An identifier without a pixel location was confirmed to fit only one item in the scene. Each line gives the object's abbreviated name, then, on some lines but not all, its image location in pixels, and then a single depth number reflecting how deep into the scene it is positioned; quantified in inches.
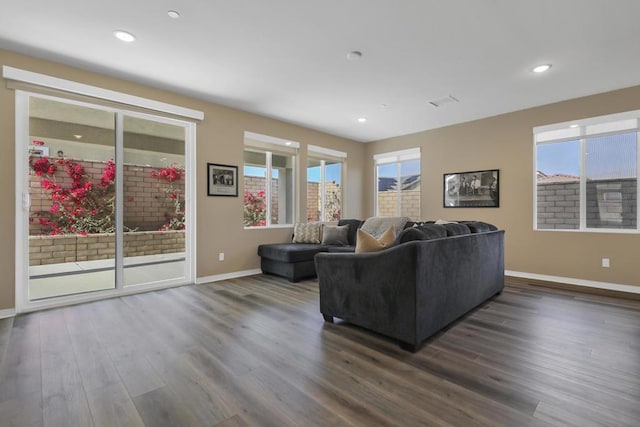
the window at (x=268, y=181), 195.2
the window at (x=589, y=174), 152.6
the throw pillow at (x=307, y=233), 199.9
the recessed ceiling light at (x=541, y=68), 126.2
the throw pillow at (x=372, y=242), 97.3
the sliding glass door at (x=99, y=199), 124.7
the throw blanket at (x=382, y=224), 175.9
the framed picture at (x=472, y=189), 192.9
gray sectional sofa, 83.6
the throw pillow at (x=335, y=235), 195.0
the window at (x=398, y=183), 235.9
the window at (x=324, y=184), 232.0
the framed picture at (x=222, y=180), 170.6
